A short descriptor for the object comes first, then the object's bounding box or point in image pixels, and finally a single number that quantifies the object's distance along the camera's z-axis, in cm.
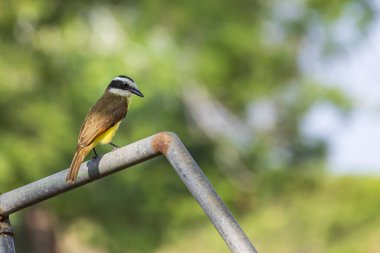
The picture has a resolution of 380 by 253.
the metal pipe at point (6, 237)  696
